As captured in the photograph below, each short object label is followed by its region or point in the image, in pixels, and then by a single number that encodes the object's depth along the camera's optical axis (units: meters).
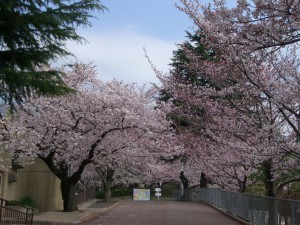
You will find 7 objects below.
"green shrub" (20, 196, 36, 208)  27.85
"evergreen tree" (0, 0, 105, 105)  10.24
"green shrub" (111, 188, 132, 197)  61.47
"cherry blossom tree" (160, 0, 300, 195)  7.95
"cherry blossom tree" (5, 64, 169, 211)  21.80
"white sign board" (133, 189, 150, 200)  53.09
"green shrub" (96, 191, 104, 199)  56.28
